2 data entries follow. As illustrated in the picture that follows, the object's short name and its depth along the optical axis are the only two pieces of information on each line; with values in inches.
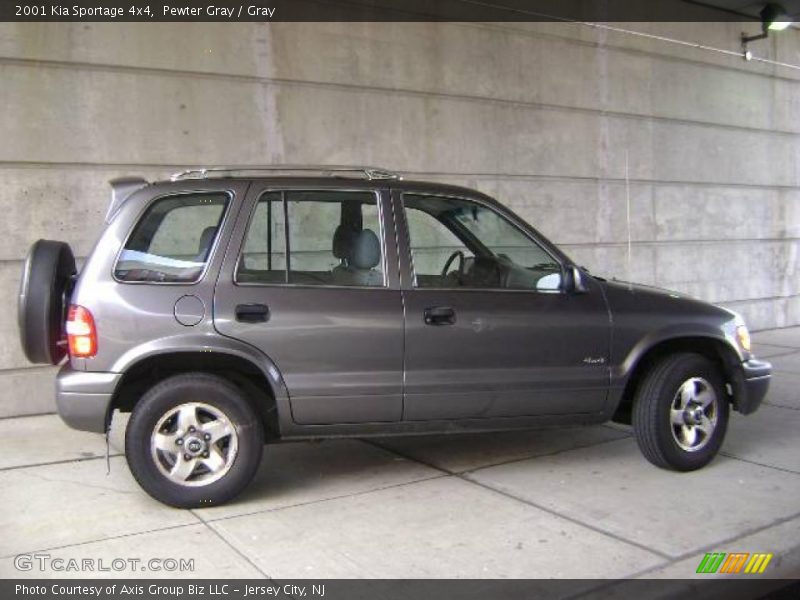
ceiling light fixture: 424.8
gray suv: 168.6
